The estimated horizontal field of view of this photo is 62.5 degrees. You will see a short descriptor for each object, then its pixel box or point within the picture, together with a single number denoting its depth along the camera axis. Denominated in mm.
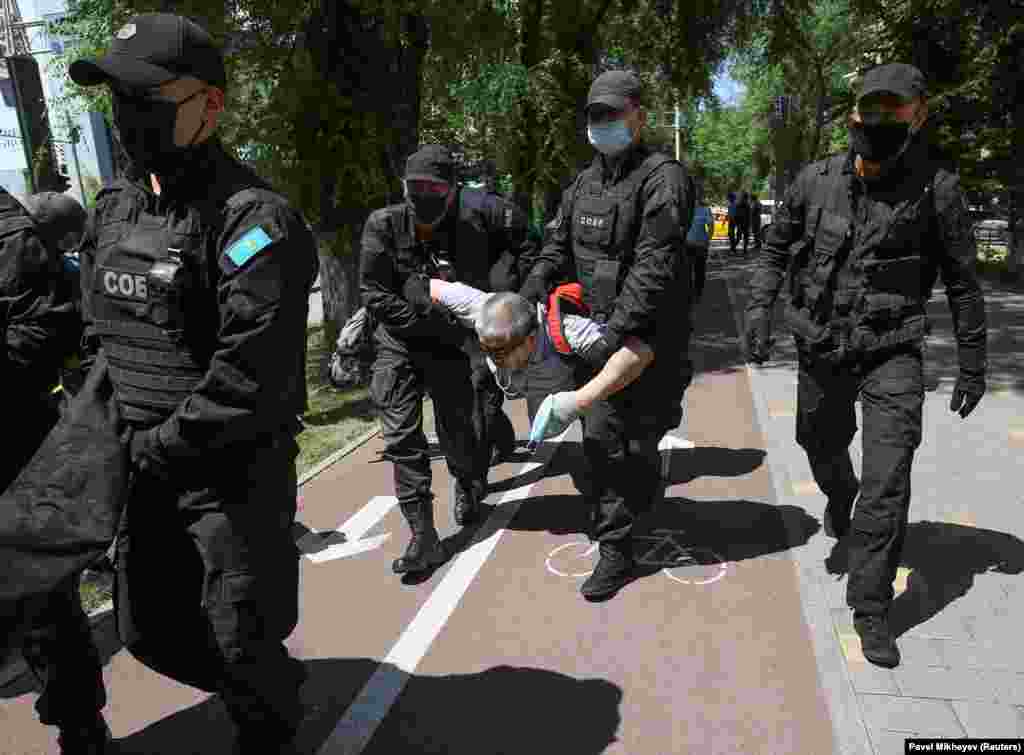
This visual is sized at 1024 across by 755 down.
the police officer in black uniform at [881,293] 3447
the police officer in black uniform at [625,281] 3797
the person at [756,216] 28034
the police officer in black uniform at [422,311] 4553
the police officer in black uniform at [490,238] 4773
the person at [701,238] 12039
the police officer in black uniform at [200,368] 2291
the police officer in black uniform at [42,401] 2840
